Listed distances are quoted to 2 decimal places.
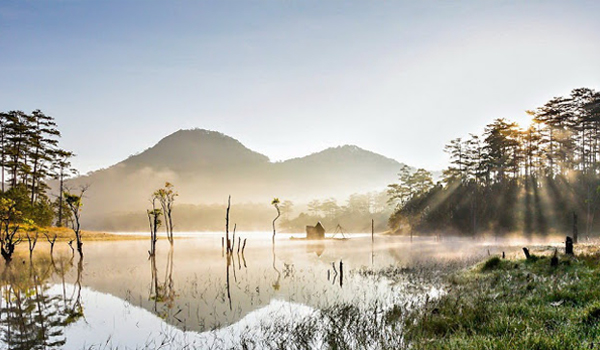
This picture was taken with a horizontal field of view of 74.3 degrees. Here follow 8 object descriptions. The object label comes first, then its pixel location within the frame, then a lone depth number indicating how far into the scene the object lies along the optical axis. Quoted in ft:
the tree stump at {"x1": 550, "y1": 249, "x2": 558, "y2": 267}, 63.82
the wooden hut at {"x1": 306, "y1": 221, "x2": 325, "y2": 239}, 295.07
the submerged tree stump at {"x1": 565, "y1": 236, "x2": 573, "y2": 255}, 73.04
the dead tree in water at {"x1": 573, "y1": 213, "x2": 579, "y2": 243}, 110.42
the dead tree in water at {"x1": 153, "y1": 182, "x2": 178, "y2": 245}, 202.59
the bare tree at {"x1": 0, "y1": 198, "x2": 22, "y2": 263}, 125.18
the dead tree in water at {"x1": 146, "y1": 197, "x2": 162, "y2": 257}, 180.61
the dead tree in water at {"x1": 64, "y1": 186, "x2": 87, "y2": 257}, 148.82
